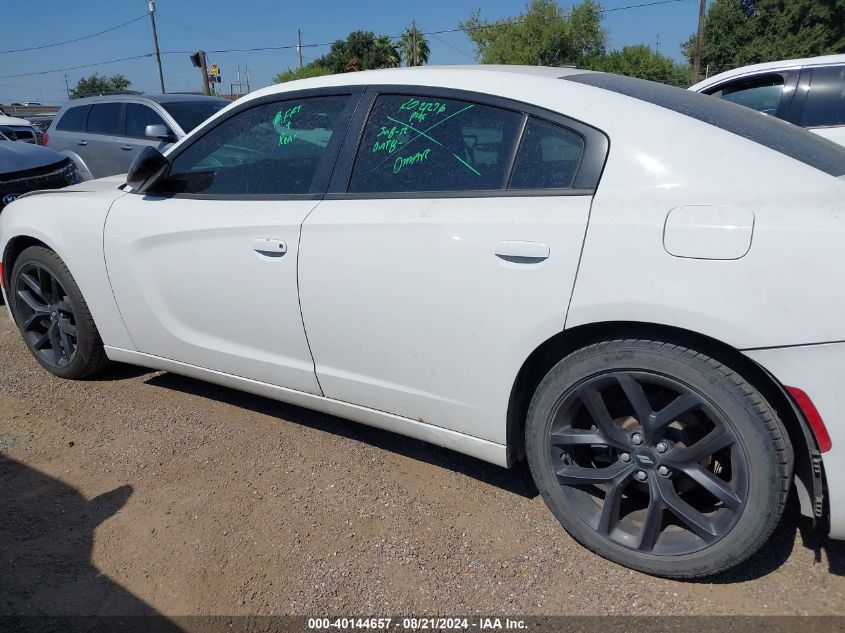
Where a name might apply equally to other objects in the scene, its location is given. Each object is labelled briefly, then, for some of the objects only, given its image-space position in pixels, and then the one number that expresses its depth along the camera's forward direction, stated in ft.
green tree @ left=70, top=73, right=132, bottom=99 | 216.33
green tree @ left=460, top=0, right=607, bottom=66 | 157.48
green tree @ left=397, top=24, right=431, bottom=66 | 181.72
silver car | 27.66
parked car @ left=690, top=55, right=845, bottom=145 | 20.11
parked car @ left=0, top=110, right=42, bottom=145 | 56.90
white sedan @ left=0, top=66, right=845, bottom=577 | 6.58
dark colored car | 20.10
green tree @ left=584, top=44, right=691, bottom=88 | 156.35
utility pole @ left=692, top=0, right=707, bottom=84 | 91.45
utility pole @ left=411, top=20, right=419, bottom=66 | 177.23
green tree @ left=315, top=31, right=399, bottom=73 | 193.16
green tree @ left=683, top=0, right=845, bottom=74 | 136.77
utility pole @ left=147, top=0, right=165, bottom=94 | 132.57
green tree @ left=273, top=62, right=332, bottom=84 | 158.20
